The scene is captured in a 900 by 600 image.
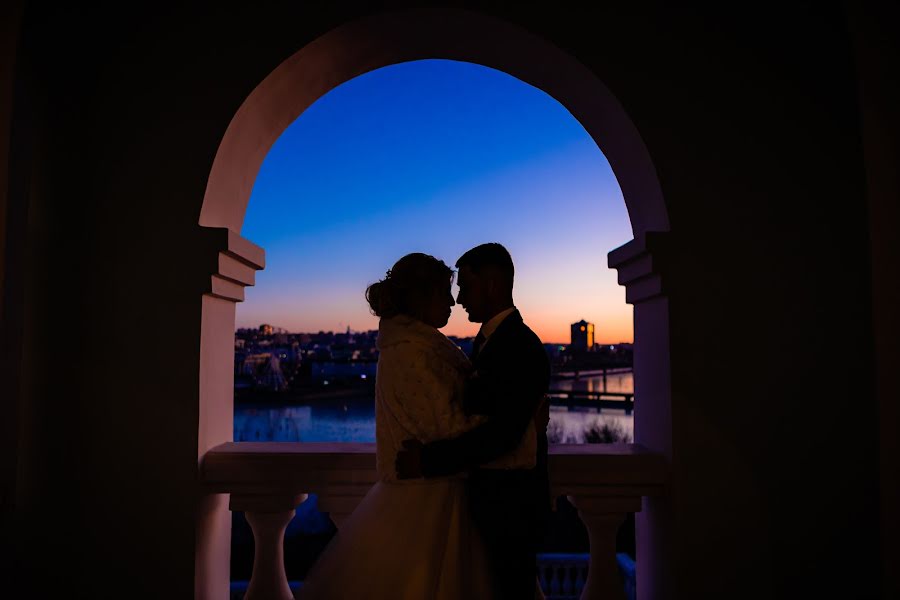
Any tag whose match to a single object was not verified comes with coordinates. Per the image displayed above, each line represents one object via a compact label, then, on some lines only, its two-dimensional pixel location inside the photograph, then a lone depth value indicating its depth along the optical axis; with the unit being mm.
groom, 1522
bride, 1522
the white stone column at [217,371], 2010
